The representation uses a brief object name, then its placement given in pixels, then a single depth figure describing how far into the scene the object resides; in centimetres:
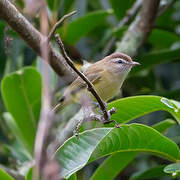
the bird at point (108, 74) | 595
